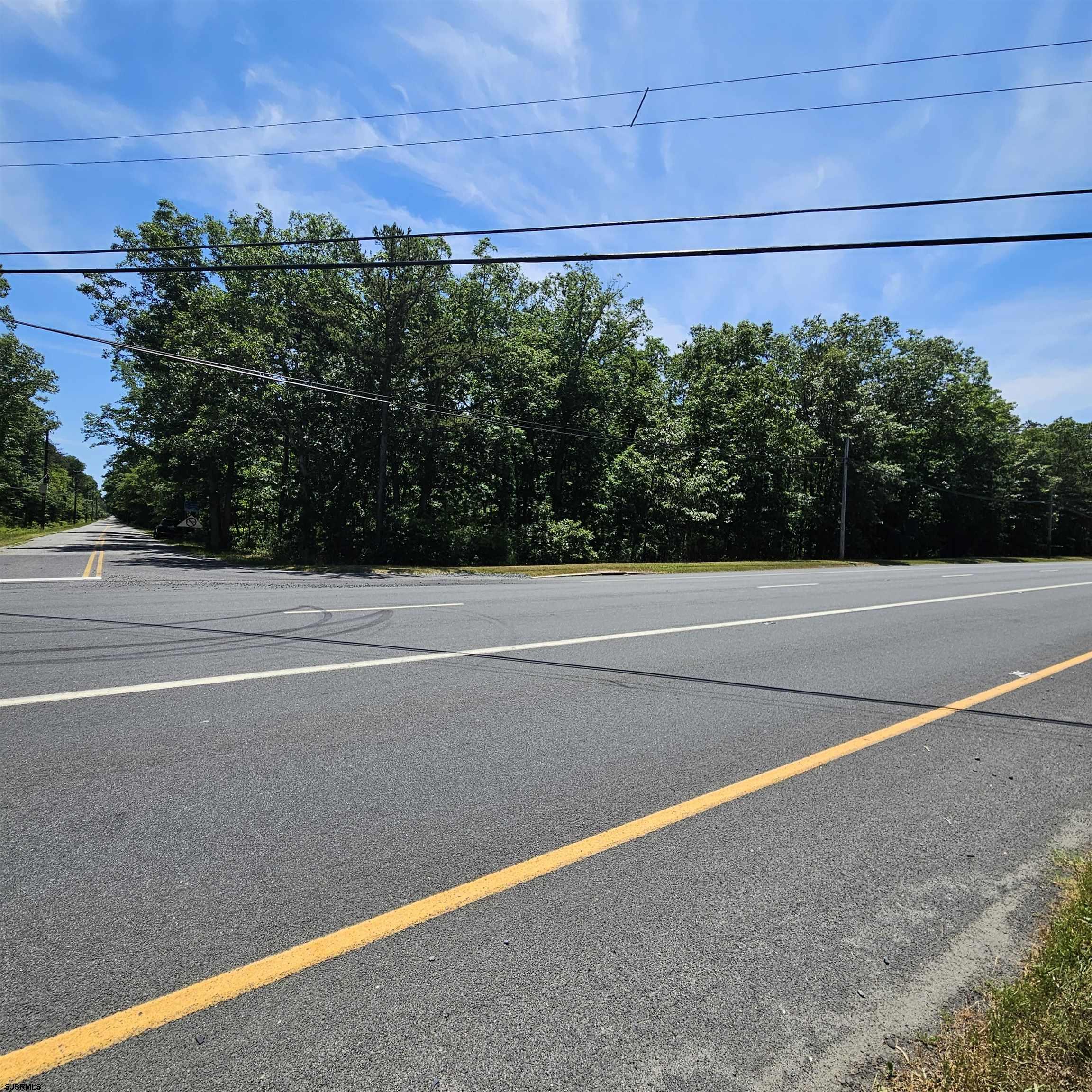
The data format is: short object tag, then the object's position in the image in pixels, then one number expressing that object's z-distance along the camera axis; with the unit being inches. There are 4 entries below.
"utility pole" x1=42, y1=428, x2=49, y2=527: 2578.7
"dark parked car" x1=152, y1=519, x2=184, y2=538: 2030.0
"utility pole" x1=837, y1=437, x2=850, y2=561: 1478.8
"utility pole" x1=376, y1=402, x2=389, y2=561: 1011.9
